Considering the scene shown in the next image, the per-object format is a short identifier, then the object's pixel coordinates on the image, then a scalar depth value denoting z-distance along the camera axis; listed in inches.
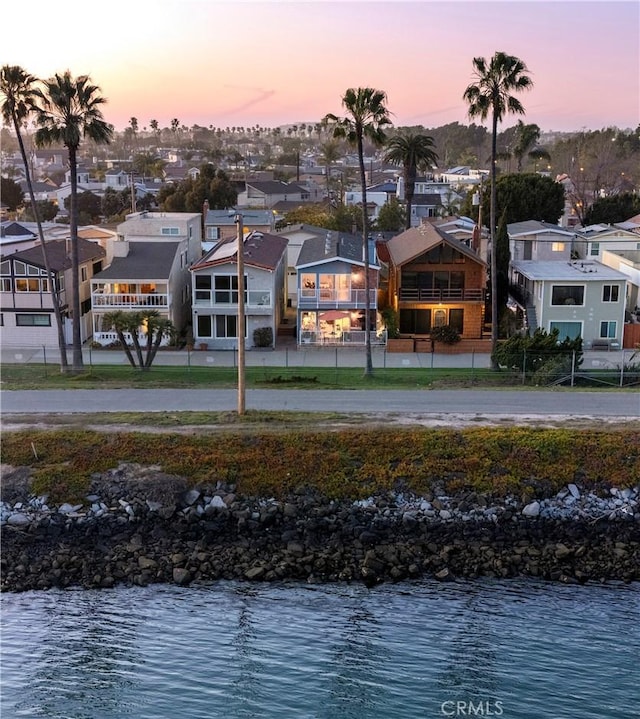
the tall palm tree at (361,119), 1230.9
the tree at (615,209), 2847.0
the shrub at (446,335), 1638.8
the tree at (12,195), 3430.1
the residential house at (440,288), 1723.7
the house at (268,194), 3591.3
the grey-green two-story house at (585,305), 1640.0
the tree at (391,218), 2728.8
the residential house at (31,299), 1665.8
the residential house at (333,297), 1695.4
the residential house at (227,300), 1681.8
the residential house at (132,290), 1690.5
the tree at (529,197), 2527.1
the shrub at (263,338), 1668.3
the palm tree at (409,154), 2434.8
